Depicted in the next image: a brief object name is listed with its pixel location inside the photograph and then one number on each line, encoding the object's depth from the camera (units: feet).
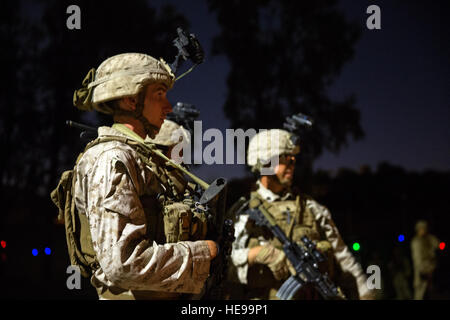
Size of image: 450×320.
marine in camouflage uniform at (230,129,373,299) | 13.97
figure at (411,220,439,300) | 26.86
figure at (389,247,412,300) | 27.96
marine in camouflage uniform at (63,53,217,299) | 6.68
